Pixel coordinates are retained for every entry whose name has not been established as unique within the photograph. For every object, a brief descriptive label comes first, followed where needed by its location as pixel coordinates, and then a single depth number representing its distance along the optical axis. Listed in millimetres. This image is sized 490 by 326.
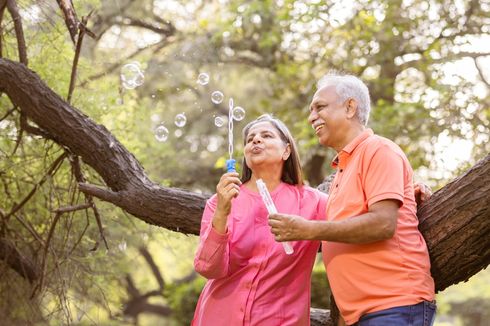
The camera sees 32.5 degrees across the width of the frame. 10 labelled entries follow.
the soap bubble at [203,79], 4367
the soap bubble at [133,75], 4598
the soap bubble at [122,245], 6716
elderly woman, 2980
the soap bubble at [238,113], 3834
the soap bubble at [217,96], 4156
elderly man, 2543
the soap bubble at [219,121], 3949
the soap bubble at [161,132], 4465
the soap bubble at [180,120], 4434
